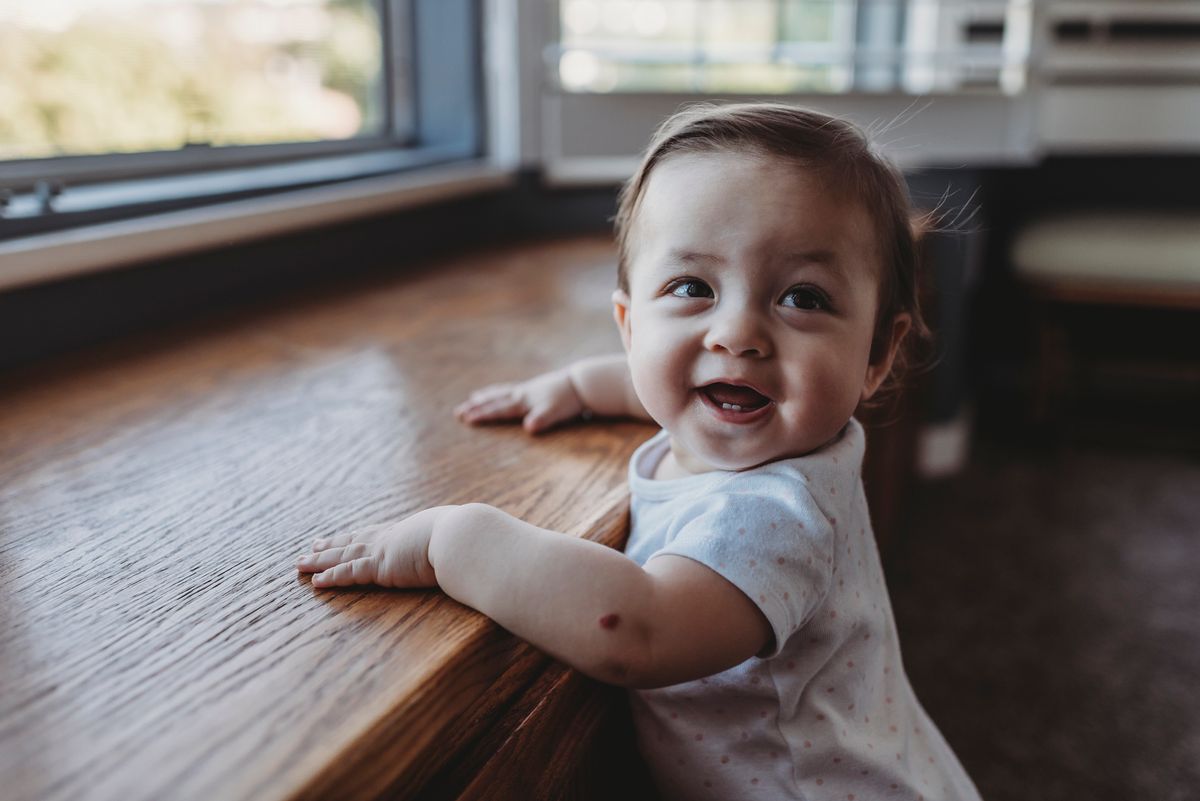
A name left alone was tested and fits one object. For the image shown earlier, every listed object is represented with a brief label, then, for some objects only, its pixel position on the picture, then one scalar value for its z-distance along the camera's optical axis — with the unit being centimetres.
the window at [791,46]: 172
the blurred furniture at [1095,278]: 209
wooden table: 37
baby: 47
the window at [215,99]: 103
